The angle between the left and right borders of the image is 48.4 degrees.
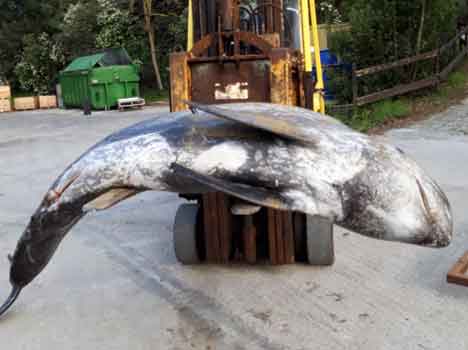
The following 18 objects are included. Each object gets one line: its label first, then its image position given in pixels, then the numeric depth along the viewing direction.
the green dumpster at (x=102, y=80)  20.52
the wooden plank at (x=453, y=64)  14.10
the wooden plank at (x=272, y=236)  4.27
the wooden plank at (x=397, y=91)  12.42
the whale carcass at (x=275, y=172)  1.83
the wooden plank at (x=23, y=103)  24.47
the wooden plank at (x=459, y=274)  3.62
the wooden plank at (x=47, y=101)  25.00
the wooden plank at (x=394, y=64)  12.14
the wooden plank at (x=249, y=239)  4.28
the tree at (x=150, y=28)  24.91
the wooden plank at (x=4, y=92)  23.94
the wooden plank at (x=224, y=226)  4.34
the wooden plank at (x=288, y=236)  4.27
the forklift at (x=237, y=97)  4.30
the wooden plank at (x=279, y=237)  4.25
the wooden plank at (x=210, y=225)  4.34
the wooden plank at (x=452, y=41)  14.12
